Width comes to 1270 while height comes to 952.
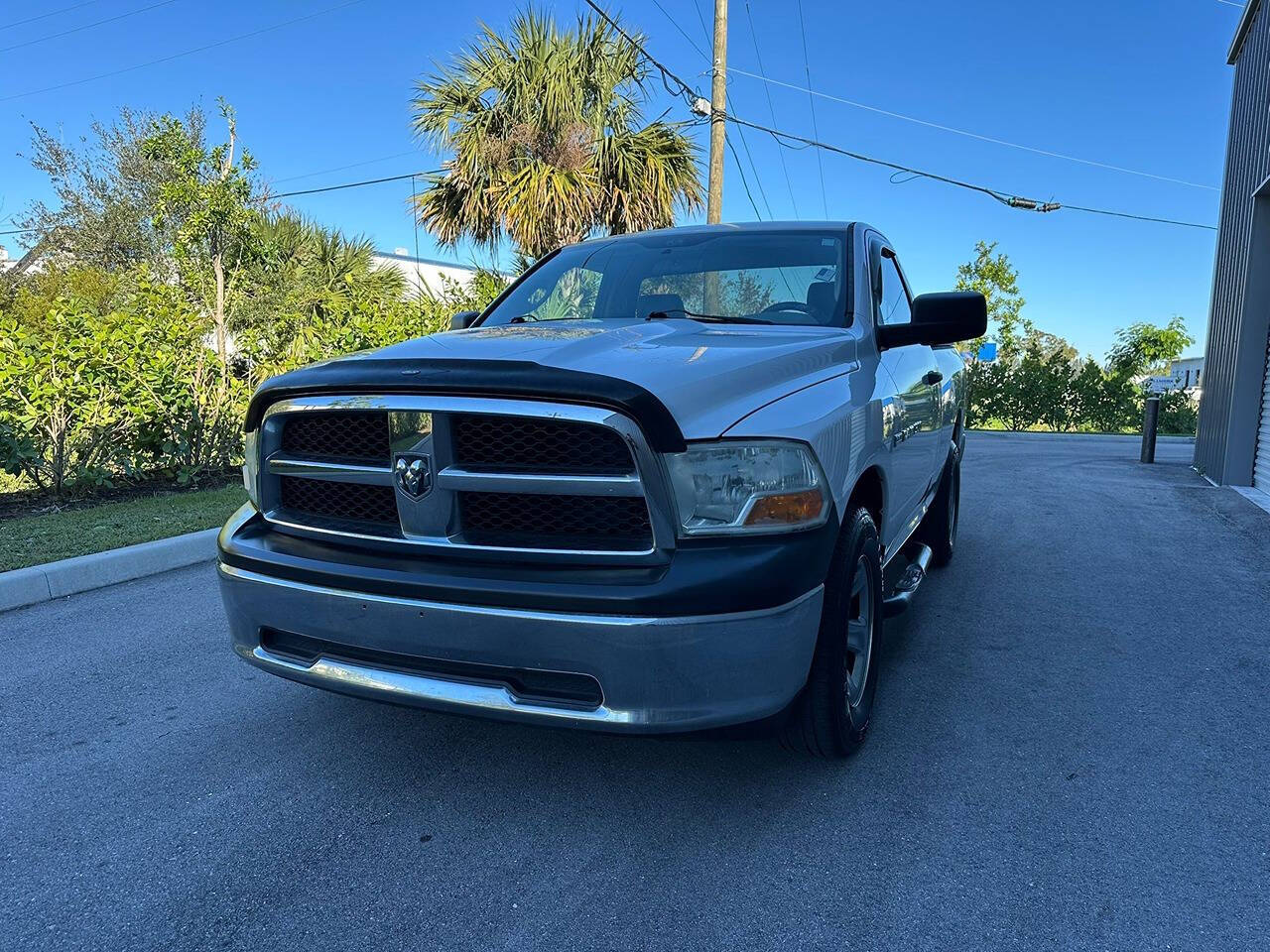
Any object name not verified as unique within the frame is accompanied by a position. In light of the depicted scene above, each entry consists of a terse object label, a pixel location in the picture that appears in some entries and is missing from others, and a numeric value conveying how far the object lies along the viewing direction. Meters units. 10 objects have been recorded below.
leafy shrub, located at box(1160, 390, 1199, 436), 22.53
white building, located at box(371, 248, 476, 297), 36.62
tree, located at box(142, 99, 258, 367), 10.12
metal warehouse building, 8.66
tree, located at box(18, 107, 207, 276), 21.73
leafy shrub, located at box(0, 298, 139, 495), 6.45
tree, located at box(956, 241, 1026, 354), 28.30
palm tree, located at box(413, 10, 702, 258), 13.23
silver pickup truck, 2.06
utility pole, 13.70
